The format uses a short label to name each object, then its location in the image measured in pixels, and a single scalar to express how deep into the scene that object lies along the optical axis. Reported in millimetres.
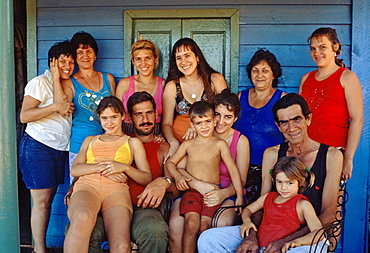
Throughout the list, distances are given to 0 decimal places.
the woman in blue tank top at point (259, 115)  3490
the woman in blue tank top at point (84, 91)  3844
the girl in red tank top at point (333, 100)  3322
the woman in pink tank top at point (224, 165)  3082
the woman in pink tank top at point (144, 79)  3844
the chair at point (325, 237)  2484
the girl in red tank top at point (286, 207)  2625
